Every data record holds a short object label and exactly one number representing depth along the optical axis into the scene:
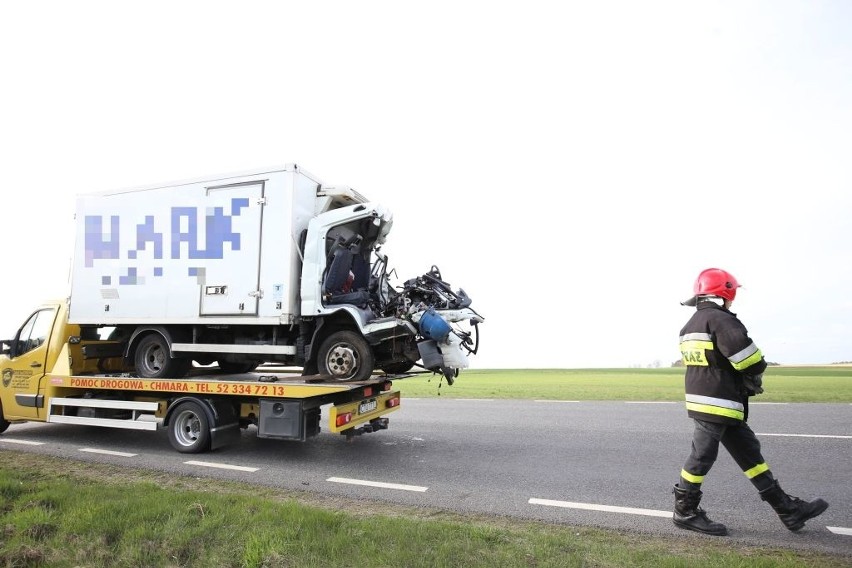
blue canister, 6.42
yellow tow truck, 6.49
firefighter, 4.08
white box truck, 6.86
